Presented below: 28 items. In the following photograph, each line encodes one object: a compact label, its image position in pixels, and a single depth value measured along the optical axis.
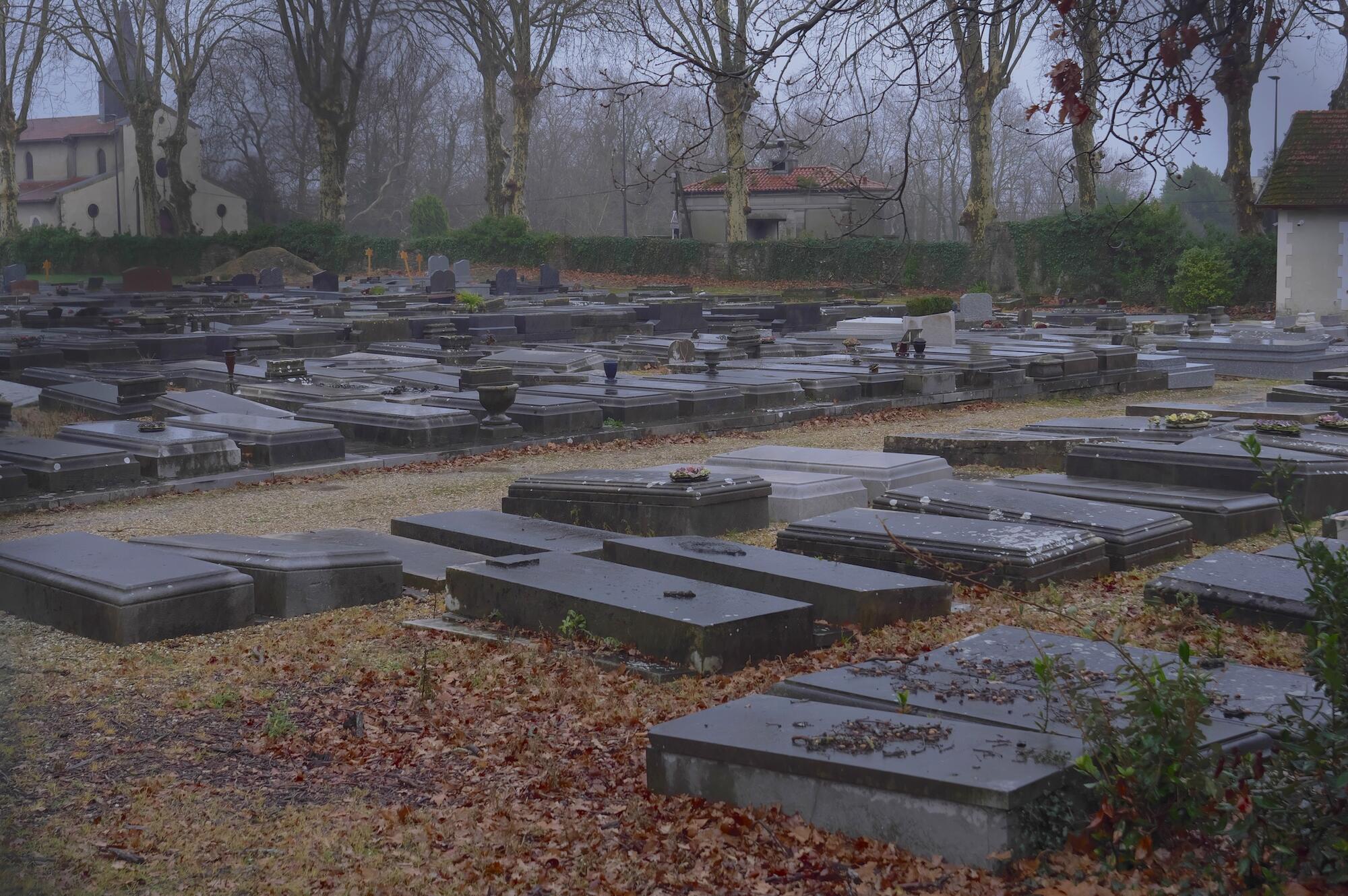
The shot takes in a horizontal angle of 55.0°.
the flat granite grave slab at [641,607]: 5.03
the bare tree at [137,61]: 46.03
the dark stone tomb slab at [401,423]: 11.73
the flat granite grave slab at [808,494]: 8.27
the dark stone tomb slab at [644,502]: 7.71
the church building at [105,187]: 62.84
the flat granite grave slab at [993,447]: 9.66
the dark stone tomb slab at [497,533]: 6.72
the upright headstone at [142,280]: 34.94
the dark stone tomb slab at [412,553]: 6.59
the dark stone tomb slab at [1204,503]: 7.42
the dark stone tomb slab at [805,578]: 5.59
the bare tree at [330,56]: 46.50
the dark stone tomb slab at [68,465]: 9.59
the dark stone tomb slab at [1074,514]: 6.69
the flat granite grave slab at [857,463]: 8.58
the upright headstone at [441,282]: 31.89
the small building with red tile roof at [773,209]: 55.56
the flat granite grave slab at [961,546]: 6.14
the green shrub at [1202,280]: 30.64
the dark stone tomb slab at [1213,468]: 7.89
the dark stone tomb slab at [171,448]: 10.15
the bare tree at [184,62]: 48.12
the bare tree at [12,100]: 46.16
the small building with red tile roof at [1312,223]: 26.61
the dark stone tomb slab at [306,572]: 6.12
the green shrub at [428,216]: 56.56
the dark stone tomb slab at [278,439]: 10.82
